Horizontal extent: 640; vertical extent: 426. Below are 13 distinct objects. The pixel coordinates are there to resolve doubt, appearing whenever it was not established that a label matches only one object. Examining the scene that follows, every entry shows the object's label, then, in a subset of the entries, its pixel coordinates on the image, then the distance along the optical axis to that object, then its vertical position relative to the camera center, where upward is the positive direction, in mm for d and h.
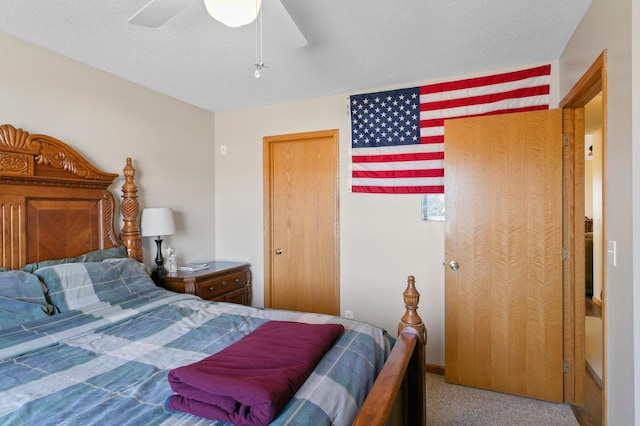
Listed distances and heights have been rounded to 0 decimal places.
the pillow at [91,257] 2131 -336
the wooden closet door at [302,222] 3297 -124
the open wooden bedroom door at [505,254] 2344 -331
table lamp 2838 -112
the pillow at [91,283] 1953 -459
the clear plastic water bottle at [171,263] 3031 -478
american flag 2589 +785
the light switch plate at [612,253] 1517 -206
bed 1059 -602
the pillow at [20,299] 1681 -467
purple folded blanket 961 -540
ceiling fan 1497 +930
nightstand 2799 -646
